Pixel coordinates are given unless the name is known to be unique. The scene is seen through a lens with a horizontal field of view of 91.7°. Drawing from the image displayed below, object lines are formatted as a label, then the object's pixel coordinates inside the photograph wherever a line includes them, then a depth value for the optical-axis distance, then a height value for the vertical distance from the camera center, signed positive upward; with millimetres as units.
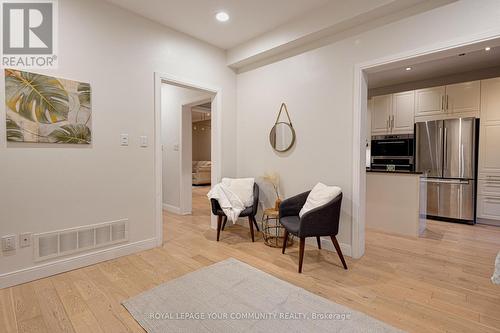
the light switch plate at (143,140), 2875 +221
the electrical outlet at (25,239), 2162 -727
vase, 3141 -572
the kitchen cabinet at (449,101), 4141 +1067
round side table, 3109 -1016
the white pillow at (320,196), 2514 -382
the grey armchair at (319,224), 2352 -641
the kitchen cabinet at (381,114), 5066 +989
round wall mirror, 3287 +323
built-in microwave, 4762 +174
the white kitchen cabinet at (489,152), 3967 +144
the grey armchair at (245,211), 3217 -693
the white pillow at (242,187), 3363 -393
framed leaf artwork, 2102 +464
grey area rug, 1638 -1117
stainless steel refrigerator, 4145 -73
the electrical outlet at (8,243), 2084 -731
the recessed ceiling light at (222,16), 2838 +1701
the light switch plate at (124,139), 2719 +223
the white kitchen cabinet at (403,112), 4758 +959
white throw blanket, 3152 -482
